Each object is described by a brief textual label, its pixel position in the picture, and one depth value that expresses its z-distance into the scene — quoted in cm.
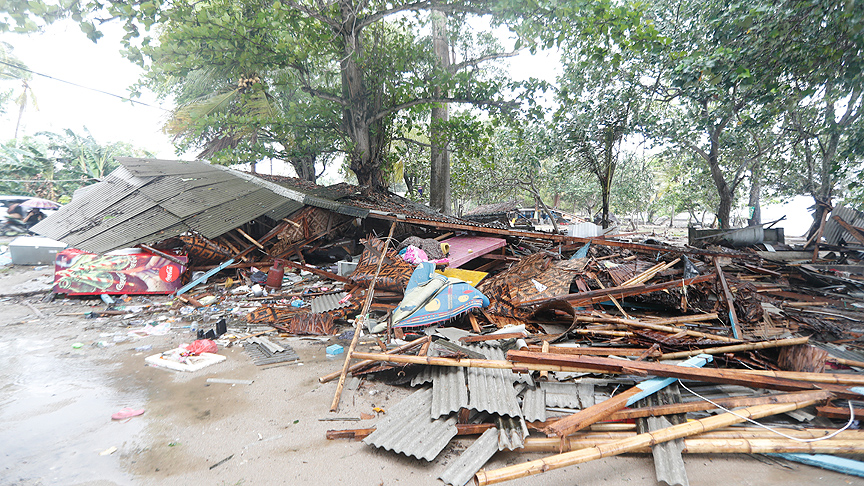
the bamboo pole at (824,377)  286
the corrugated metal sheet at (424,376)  356
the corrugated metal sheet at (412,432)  266
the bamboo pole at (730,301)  429
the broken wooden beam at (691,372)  291
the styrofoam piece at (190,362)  423
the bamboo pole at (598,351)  368
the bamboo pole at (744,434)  255
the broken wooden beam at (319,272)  674
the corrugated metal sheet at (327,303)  607
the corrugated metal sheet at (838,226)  1004
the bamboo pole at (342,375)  334
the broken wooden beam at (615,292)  505
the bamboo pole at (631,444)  225
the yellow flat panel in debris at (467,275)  630
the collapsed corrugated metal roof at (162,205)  677
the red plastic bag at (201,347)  462
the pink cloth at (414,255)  641
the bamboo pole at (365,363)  384
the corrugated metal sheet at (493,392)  293
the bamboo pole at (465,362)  312
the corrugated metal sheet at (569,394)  313
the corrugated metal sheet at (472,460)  241
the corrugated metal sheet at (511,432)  264
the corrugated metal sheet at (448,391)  301
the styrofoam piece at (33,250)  995
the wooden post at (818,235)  834
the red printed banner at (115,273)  692
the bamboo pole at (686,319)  470
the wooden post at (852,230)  866
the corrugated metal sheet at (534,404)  290
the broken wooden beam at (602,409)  253
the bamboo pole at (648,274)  562
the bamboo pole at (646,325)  407
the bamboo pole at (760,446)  243
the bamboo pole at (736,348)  356
